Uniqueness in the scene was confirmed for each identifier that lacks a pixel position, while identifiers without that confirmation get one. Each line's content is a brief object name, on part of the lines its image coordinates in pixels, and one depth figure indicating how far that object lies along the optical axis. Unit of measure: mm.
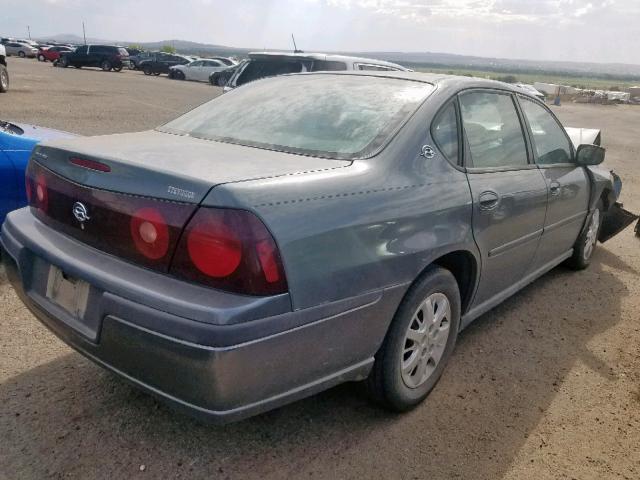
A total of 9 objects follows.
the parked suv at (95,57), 36969
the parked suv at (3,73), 15289
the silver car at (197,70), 35062
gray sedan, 1896
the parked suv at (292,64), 7711
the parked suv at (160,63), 38938
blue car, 4035
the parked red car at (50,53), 43344
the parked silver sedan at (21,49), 50562
